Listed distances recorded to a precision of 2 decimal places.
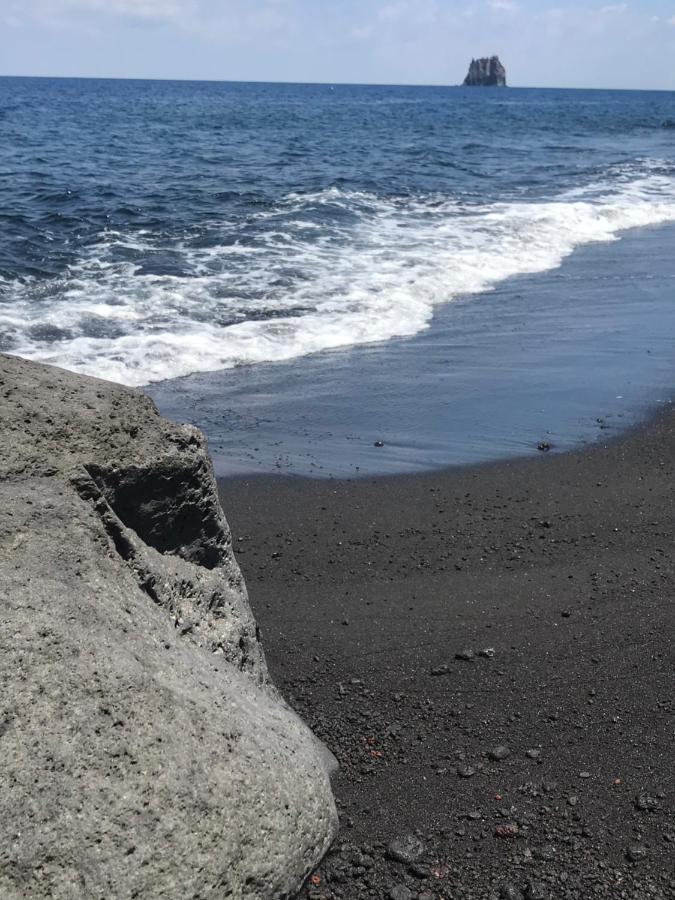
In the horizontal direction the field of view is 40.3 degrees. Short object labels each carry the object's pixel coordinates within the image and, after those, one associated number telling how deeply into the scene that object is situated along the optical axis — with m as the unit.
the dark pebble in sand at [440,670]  4.38
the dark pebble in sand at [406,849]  3.27
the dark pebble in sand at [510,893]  3.11
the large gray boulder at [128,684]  2.38
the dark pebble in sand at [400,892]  3.10
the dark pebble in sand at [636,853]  3.28
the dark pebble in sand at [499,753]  3.80
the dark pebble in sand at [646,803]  3.52
